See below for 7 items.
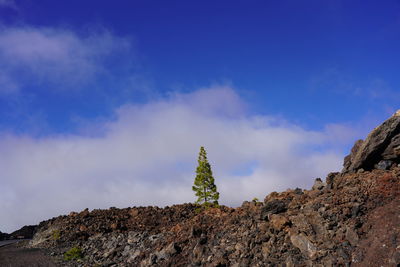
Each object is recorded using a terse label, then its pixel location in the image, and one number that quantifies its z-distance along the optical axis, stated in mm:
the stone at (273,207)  23594
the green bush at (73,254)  32219
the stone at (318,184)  25388
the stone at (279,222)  21547
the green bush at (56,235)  39856
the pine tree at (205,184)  48844
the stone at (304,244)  18906
